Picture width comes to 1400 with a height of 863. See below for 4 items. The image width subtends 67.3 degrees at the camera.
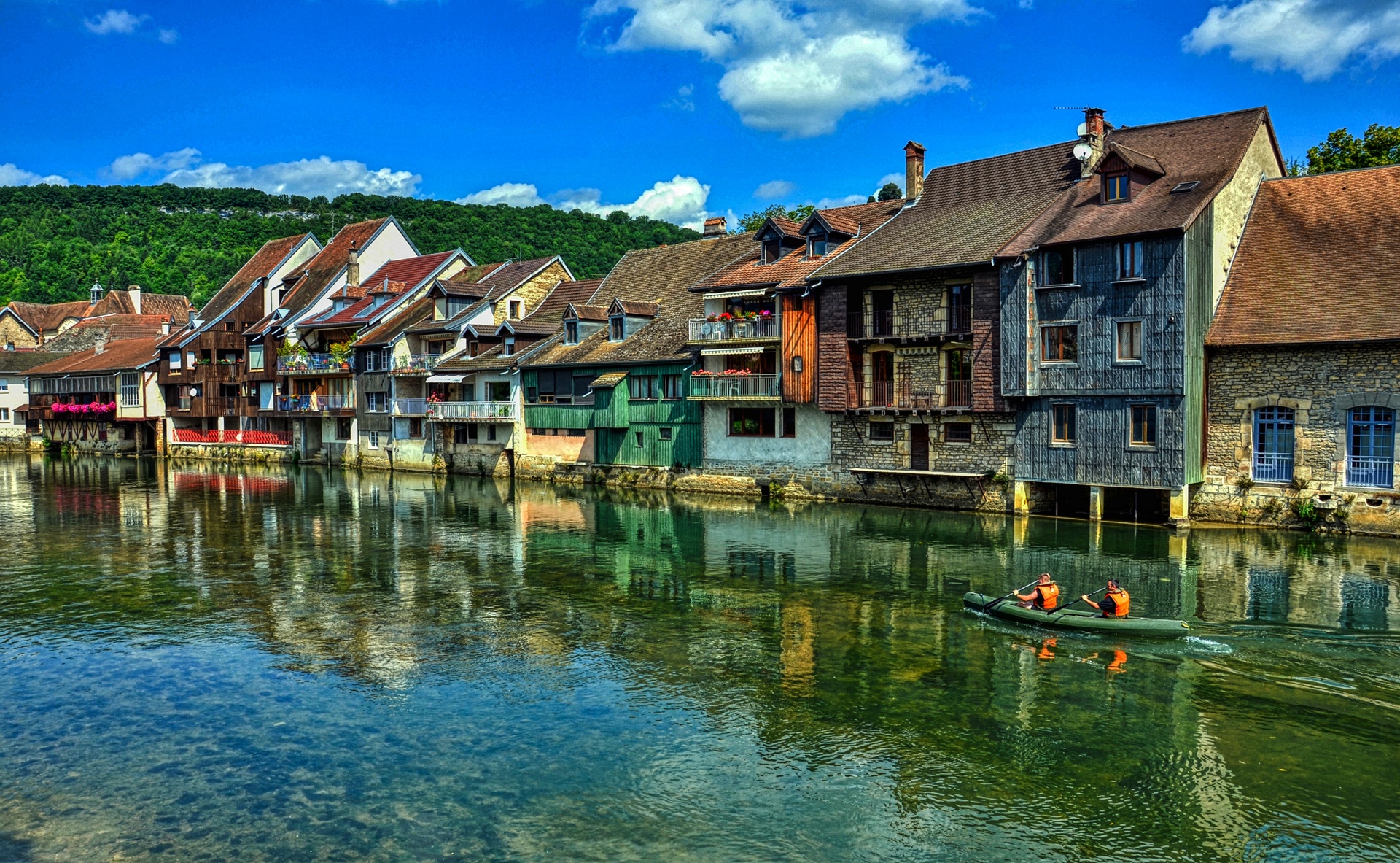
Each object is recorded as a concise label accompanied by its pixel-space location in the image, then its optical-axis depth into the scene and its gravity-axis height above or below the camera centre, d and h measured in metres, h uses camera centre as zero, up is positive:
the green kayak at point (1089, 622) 21.20 -4.83
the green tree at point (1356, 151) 42.69 +9.79
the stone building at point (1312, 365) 33.50 +0.69
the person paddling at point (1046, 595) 22.59 -4.42
